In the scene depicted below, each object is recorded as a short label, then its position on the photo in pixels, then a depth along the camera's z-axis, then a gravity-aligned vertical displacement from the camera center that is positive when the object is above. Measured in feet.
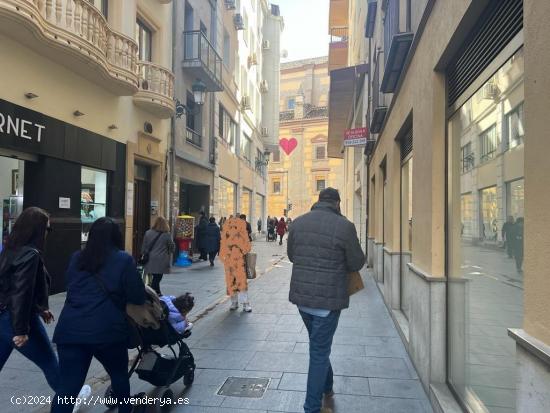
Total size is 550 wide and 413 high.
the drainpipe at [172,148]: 47.83 +7.13
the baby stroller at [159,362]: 12.62 -4.15
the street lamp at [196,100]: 46.91 +12.17
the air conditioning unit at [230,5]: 70.56 +33.10
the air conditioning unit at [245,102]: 85.64 +21.58
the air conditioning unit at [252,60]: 94.06 +32.97
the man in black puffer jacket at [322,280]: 12.00 -1.64
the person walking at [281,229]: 90.70 -2.27
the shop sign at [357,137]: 42.78 +7.84
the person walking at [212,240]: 49.39 -2.55
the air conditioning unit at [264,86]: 111.65 +32.27
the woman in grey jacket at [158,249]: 26.04 -1.91
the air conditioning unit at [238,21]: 77.56 +33.36
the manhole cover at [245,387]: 14.19 -5.47
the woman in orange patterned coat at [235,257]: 26.58 -2.33
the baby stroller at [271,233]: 103.86 -3.57
